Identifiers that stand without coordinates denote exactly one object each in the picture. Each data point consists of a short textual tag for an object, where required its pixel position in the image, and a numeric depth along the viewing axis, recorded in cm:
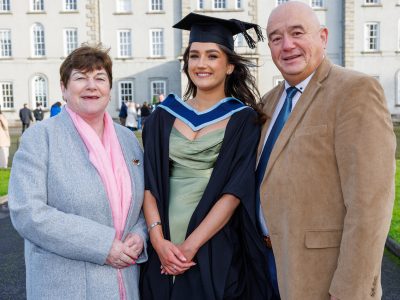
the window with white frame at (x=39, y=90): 3366
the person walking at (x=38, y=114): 2773
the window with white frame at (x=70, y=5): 3316
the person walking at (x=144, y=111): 2595
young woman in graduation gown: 268
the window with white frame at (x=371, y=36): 3234
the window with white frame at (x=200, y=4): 3250
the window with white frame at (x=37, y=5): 3328
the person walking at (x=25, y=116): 2470
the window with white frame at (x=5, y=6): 3344
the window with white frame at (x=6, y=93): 3384
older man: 211
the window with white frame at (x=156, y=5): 3297
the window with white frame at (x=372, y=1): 3233
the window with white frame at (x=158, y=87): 3347
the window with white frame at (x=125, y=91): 3369
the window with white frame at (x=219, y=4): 3278
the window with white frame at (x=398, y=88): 3256
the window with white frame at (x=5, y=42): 3353
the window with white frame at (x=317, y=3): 3217
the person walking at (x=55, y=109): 1442
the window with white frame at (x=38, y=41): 3344
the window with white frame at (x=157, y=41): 3325
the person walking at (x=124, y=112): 2530
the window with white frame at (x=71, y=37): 3322
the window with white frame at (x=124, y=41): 3338
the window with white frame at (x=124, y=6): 3328
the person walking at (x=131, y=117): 2390
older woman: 241
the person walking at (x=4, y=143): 1278
